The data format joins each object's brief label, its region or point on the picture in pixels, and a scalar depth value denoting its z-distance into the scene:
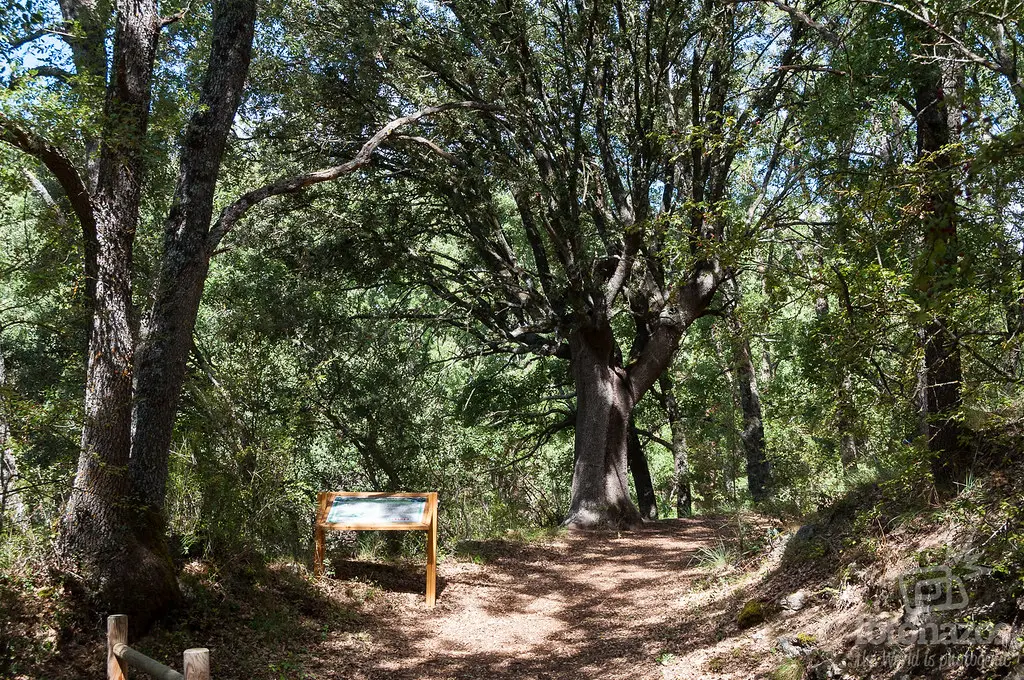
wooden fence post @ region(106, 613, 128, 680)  4.23
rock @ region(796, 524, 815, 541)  7.09
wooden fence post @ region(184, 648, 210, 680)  3.34
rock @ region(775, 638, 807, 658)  5.20
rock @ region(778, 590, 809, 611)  5.93
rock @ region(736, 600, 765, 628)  6.20
